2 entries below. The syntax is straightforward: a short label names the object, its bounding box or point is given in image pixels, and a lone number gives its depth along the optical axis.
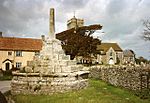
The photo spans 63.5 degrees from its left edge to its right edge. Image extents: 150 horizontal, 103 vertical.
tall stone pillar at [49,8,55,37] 9.15
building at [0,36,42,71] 23.15
